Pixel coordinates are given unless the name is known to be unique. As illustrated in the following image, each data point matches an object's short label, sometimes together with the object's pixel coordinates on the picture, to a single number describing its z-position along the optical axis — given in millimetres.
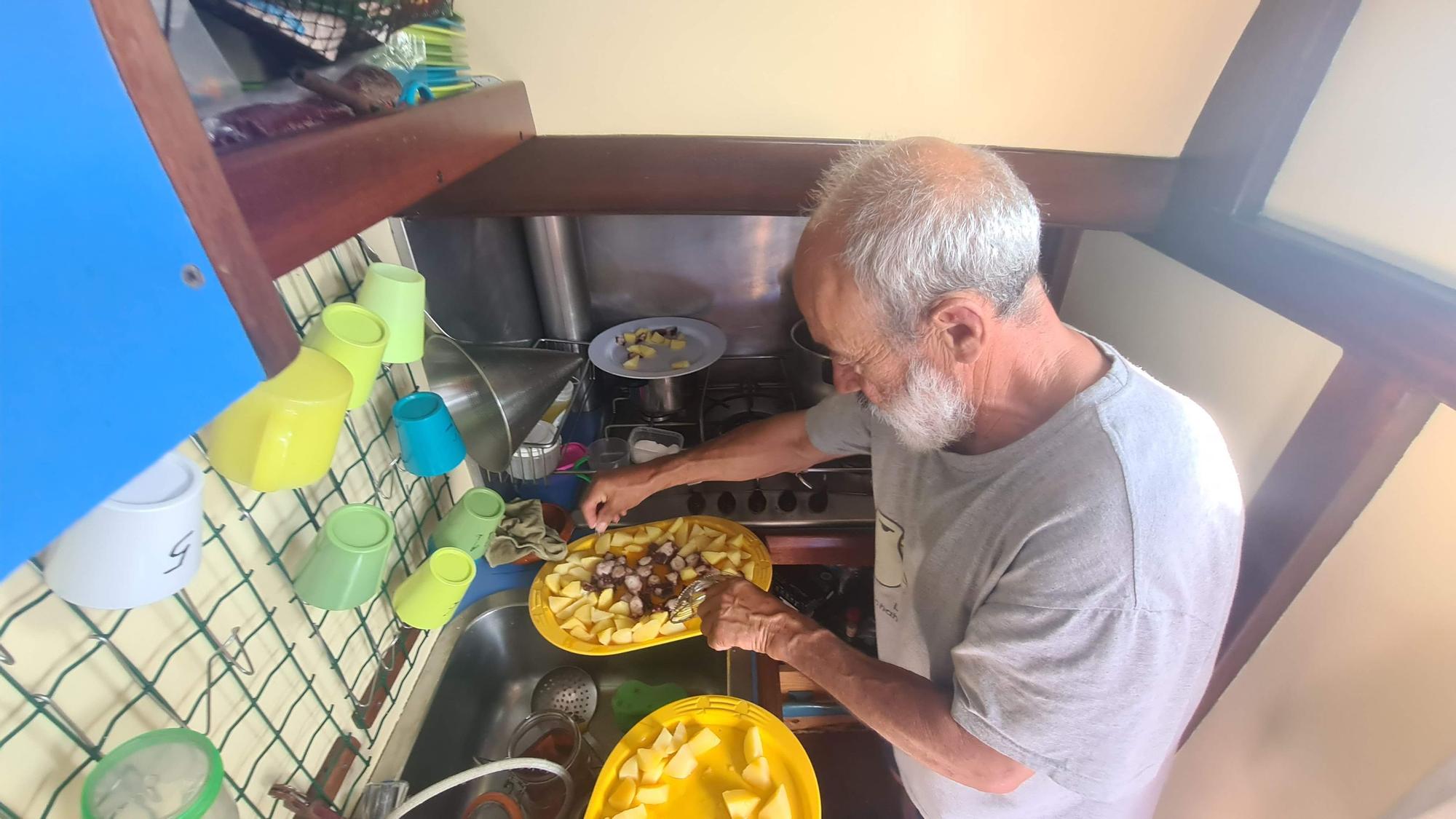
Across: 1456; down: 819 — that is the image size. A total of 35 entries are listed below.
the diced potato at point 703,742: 977
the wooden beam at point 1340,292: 716
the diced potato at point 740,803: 907
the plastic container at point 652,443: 1385
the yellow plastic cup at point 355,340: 628
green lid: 514
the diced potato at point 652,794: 914
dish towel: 1204
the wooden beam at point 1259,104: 894
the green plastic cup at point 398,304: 741
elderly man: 672
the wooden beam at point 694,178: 1051
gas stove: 1300
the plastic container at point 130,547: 432
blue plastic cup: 900
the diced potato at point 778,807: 900
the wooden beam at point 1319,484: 793
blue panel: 222
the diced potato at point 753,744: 967
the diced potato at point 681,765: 949
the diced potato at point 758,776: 947
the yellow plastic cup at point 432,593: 915
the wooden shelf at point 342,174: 370
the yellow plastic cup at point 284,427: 510
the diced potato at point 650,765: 936
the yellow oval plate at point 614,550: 1092
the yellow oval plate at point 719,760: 938
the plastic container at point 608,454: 1392
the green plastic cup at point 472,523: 1025
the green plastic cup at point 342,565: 725
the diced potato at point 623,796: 910
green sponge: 1166
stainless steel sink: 1083
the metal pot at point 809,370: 1493
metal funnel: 986
